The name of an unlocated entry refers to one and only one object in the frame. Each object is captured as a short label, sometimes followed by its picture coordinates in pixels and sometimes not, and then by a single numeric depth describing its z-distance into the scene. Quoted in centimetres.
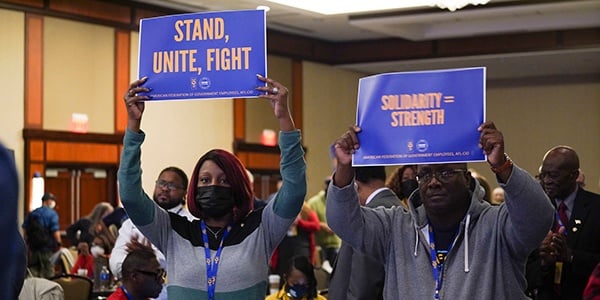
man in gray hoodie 345
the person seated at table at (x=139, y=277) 534
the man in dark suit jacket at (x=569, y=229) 552
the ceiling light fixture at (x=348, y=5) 1450
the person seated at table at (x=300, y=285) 662
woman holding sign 373
